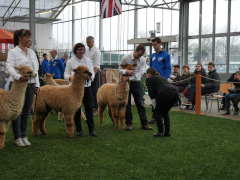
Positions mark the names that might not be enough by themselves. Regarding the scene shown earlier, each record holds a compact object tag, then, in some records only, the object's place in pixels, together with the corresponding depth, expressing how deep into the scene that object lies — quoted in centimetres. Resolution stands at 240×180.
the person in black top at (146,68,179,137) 521
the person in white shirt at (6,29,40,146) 442
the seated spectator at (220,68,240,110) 961
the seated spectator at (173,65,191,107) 1066
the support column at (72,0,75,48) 2779
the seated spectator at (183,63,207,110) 1006
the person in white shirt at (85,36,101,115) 770
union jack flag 1012
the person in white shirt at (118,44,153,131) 596
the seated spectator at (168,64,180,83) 1159
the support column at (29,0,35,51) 1005
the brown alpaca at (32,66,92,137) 515
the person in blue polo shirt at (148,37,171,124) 662
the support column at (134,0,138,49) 2128
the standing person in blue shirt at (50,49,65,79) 1099
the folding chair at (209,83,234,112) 955
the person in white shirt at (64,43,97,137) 532
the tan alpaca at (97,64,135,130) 590
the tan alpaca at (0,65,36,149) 425
